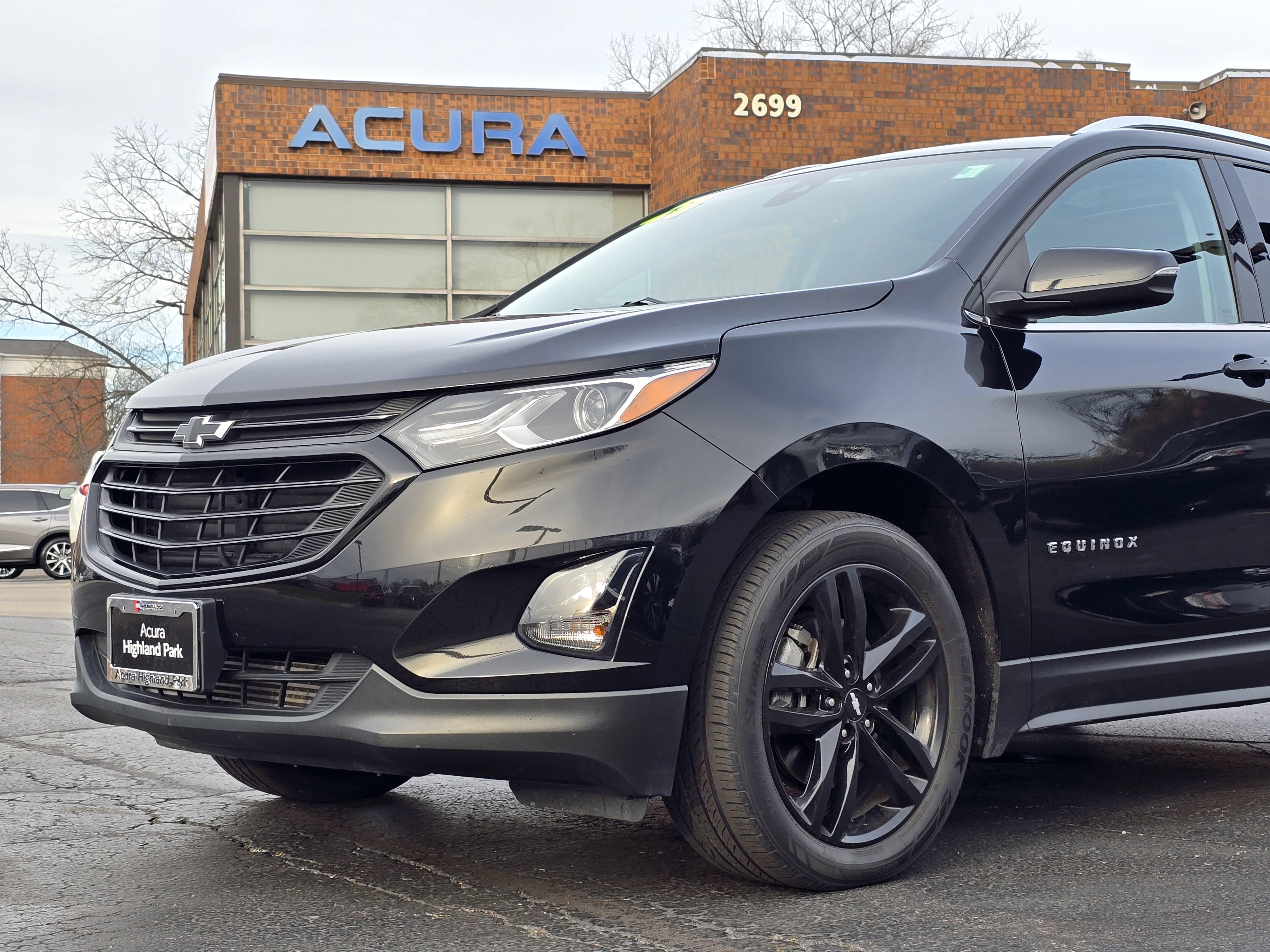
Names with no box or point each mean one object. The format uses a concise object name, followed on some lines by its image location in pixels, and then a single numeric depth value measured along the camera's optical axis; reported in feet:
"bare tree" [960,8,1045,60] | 135.74
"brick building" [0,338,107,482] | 146.00
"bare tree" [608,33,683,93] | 136.15
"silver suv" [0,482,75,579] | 75.66
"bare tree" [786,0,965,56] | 132.98
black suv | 9.13
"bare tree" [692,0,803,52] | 133.69
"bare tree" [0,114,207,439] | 133.49
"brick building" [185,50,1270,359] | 61.46
